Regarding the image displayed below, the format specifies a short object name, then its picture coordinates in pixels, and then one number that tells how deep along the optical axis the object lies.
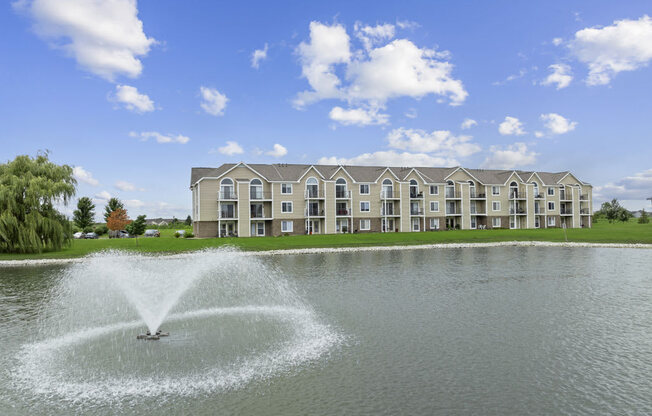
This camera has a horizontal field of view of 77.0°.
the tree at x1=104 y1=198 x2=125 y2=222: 85.81
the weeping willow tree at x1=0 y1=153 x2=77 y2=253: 35.50
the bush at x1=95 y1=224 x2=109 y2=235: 79.75
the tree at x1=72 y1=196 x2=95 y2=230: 87.12
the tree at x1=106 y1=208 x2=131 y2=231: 55.88
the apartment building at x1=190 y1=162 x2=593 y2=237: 55.84
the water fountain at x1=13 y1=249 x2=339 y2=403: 9.41
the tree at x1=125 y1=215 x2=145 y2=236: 48.66
